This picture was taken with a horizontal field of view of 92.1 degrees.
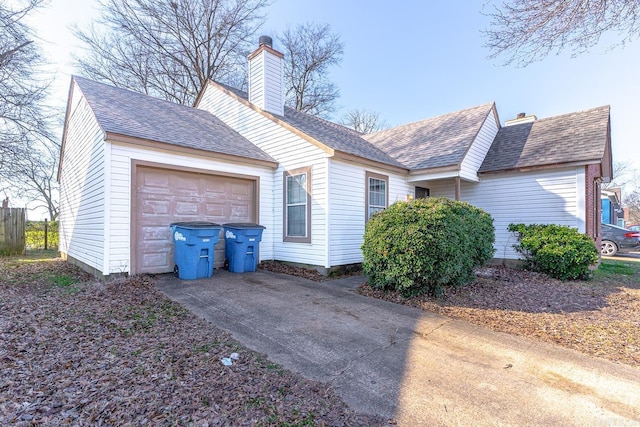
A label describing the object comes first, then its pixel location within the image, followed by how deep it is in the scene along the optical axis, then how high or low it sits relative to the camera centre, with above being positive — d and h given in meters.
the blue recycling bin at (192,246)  6.01 -0.58
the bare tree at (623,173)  29.61 +4.22
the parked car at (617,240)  12.11 -0.93
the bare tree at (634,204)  29.09 +1.20
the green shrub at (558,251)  6.84 -0.79
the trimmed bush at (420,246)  4.97 -0.50
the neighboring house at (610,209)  21.05 +0.57
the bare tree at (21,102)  8.77 +3.74
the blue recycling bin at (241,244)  6.94 -0.62
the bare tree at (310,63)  19.84 +10.01
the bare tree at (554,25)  4.79 +3.11
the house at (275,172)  6.22 +1.12
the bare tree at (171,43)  14.35 +8.66
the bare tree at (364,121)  26.46 +8.27
